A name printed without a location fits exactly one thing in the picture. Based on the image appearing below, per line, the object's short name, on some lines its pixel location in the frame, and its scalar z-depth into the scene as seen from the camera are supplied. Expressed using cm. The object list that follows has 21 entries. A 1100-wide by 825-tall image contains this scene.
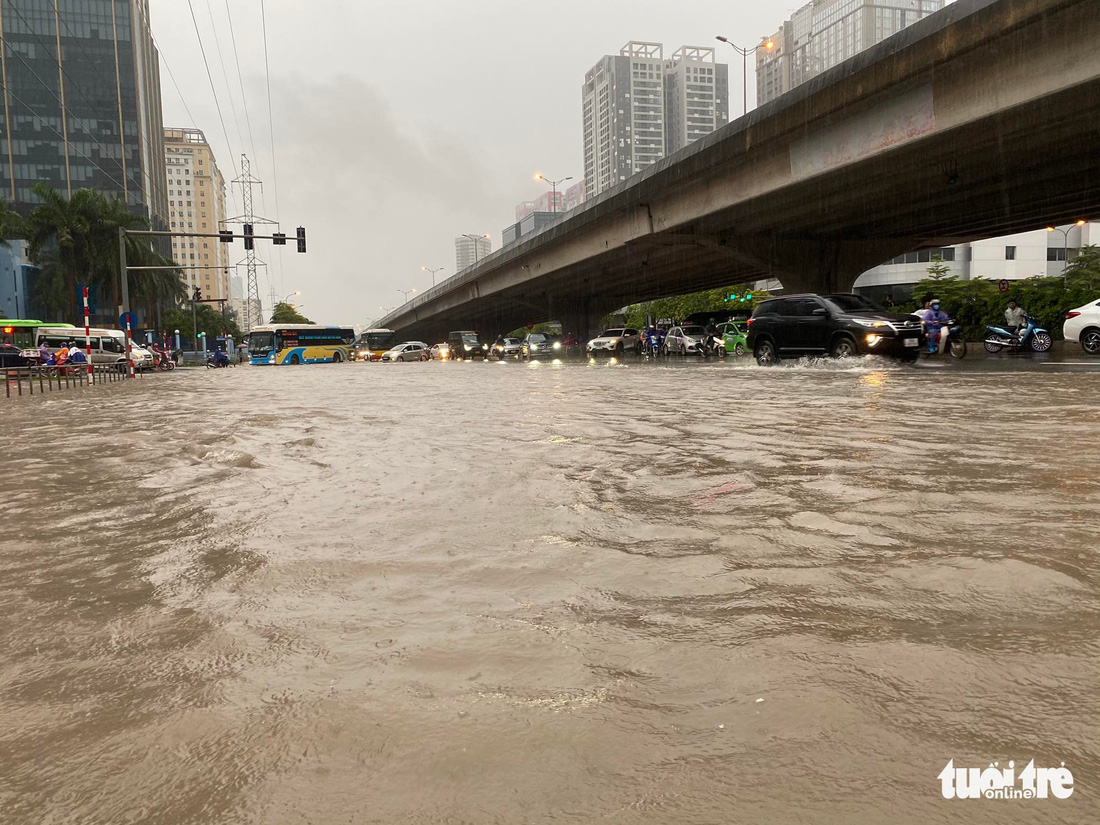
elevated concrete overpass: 1583
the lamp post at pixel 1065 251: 6906
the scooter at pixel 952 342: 2284
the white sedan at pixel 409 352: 5566
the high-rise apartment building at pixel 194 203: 17925
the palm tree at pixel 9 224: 5259
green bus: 3886
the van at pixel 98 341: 3609
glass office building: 9731
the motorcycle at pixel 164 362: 4909
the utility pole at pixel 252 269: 10494
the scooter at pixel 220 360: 5312
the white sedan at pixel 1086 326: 2159
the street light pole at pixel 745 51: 2864
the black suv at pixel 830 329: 1969
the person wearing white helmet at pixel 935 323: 2272
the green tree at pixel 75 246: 5772
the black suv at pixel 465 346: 5978
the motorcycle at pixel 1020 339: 2395
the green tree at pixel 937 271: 5460
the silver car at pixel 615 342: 4569
